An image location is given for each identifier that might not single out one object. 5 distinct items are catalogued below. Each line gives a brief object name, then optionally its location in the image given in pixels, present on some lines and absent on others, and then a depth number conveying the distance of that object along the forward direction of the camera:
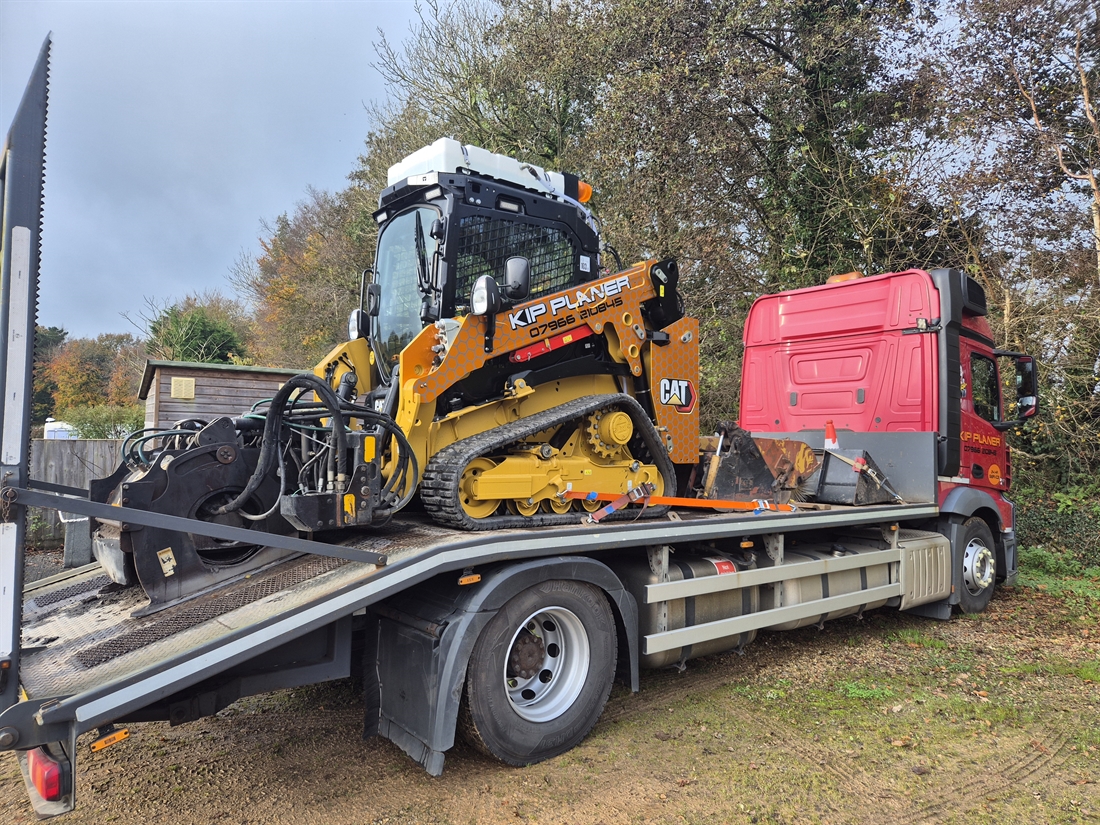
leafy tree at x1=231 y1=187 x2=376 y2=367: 21.97
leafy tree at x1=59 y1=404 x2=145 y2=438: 14.67
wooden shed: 11.33
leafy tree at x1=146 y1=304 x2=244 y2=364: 19.80
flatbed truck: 2.58
